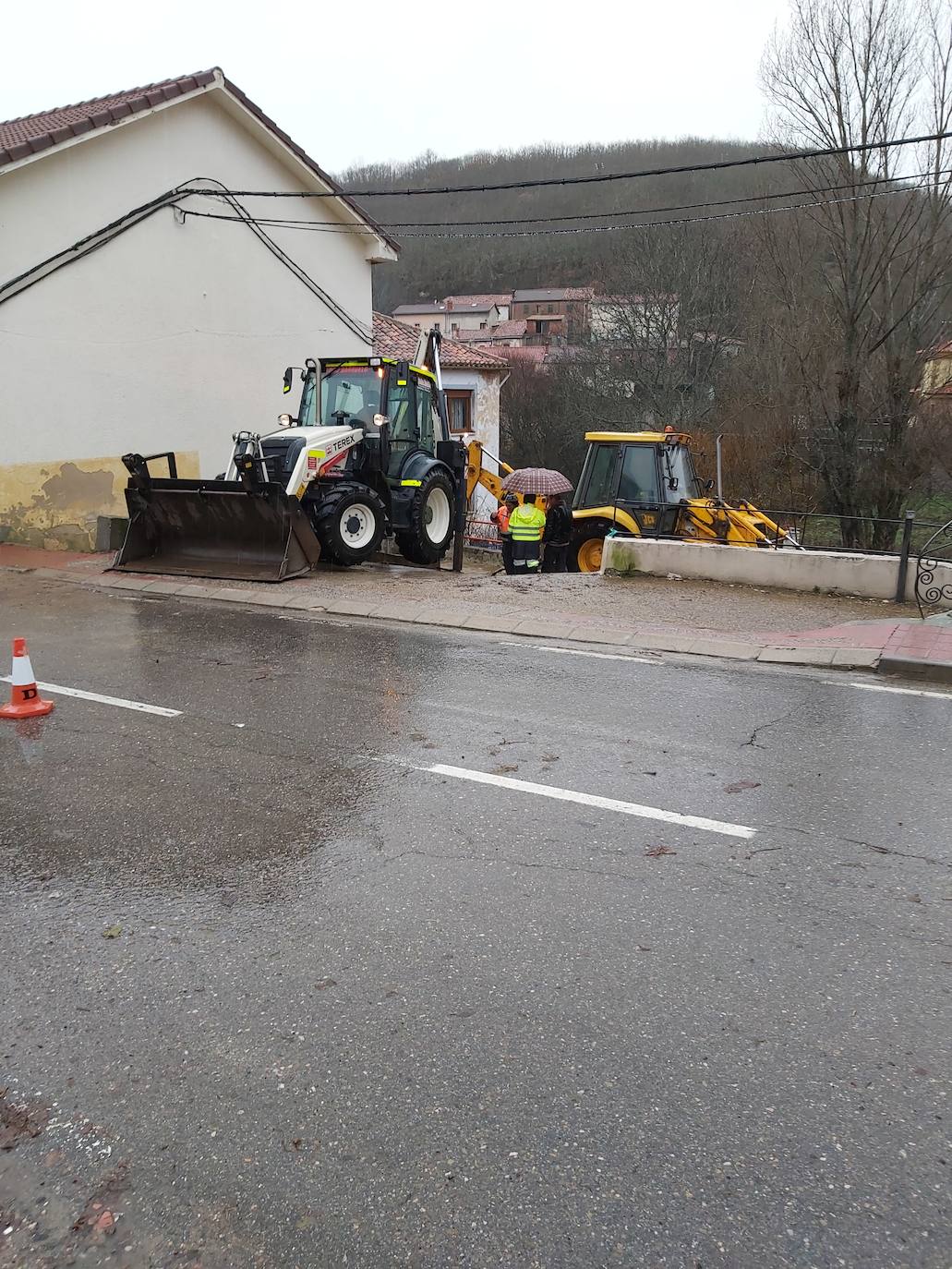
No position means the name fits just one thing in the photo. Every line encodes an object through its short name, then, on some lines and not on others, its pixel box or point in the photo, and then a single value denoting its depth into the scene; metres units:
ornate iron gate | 10.43
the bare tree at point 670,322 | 36.88
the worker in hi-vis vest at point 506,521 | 15.16
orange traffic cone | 6.58
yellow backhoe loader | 13.81
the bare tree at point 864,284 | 19.77
